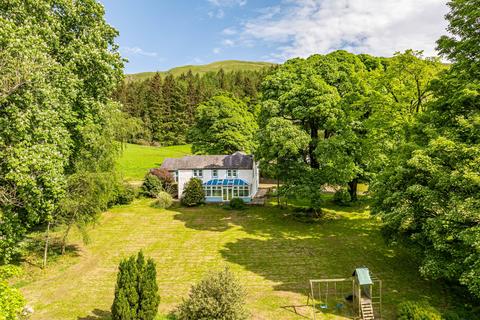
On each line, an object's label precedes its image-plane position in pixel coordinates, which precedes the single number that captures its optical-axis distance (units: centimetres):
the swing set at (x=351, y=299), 1744
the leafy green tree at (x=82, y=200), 2454
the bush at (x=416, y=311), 1521
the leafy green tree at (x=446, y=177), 1570
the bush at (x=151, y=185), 4597
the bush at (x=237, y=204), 4141
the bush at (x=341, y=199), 3836
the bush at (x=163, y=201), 4212
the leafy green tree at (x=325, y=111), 3164
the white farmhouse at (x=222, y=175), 4494
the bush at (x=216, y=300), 1488
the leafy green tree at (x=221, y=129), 5635
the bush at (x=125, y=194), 4244
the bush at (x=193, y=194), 4253
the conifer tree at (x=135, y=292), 1522
